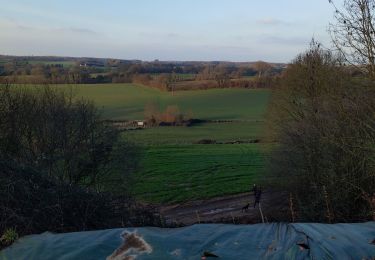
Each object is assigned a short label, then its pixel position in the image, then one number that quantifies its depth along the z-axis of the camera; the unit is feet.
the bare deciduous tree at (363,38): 37.01
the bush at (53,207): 20.72
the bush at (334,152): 38.24
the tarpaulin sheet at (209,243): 14.60
